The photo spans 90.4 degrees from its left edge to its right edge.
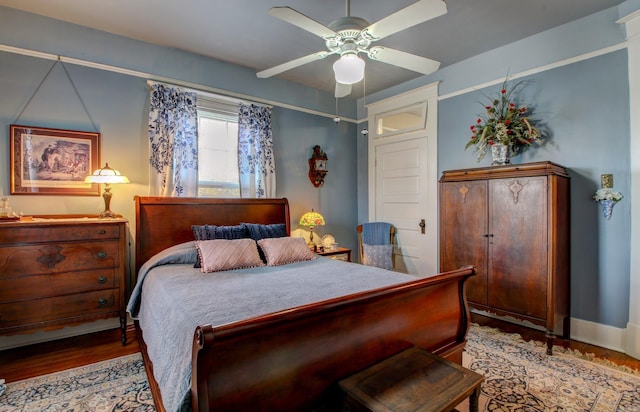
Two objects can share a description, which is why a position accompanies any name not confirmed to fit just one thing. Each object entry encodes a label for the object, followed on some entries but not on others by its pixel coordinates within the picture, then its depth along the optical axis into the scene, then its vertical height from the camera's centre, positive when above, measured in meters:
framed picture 2.77 +0.38
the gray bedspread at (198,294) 1.49 -0.59
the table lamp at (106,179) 2.89 +0.21
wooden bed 1.21 -0.69
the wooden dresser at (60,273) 2.42 -0.58
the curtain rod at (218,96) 3.58 +1.23
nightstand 4.07 -0.70
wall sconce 2.78 +0.03
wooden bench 1.35 -0.86
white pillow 4.39 -0.78
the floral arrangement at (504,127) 3.21 +0.76
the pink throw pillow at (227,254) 2.69 -0.47
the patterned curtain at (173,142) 3.32 +0.64
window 3.69 +0.62
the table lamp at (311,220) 4.14 -0.25
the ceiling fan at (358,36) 1.81 +1.07
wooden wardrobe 2.76 -0.37
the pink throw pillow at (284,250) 3.02 -0.49
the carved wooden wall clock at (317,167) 4.59 +0.50
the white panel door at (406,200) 4.27 +0.00
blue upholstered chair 4.41 -0.62
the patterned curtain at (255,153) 3.90 +0.60
